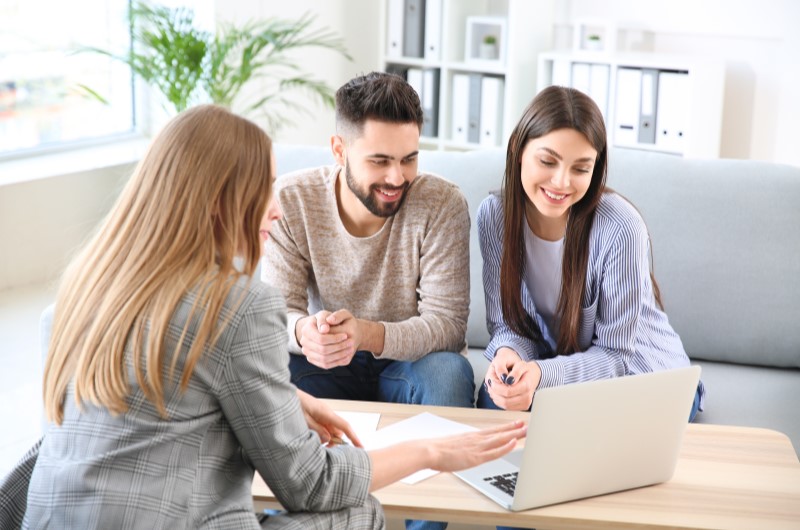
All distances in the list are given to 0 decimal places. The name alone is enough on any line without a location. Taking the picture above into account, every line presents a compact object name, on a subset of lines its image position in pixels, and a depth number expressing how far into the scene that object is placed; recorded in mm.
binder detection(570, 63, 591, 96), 4441
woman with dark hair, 1981
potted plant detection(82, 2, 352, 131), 3854
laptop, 1396
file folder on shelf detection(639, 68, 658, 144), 4277
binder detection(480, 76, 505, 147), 4633
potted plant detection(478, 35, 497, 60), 4703
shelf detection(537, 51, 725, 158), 4227
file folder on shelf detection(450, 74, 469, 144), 4746
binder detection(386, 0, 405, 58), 4770
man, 2082
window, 4164
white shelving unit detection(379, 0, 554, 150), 4582
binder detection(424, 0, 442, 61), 4711
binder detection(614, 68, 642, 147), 4320
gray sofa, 2352
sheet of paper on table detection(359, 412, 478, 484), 1665
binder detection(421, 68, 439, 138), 4820
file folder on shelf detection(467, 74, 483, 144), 4695
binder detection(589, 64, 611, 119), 4398
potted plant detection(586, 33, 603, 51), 4539
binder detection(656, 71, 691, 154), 4227
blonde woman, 1254
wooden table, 1426
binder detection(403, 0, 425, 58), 4770
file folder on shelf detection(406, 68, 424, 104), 4828
